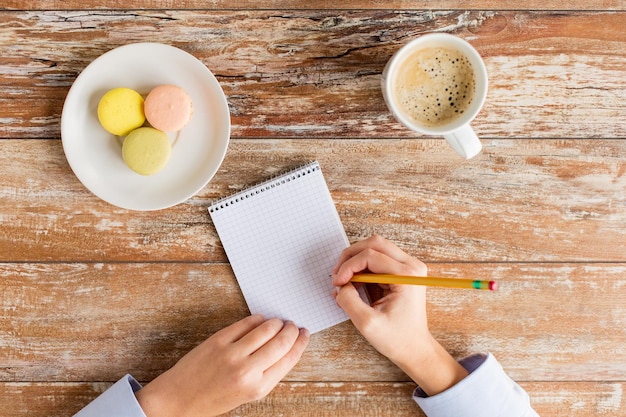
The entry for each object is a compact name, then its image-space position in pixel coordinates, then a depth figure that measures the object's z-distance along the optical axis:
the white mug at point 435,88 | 0.92
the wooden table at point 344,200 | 1.02
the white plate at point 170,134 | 0.96
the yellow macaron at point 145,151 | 0.94
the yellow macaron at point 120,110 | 0.93
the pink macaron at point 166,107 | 0.95
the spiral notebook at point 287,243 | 1.03
